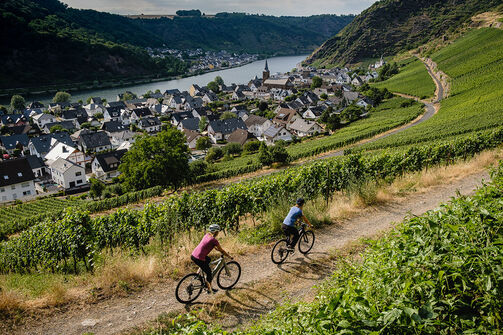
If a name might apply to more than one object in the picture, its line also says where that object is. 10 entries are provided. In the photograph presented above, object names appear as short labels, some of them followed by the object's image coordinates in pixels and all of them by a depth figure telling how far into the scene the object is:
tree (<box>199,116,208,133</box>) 80.72
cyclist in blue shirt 8.56
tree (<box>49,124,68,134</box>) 79.50
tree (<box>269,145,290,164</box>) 41.34
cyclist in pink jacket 7.12
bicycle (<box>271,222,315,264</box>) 8.52
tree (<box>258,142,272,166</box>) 41.21
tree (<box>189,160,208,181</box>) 44.18
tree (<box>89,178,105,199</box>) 43.88
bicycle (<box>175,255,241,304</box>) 7.04
